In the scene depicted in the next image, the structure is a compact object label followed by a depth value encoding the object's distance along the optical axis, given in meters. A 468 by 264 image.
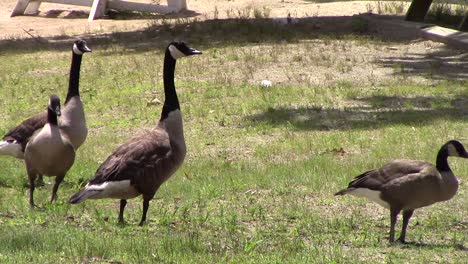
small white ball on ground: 33.84
